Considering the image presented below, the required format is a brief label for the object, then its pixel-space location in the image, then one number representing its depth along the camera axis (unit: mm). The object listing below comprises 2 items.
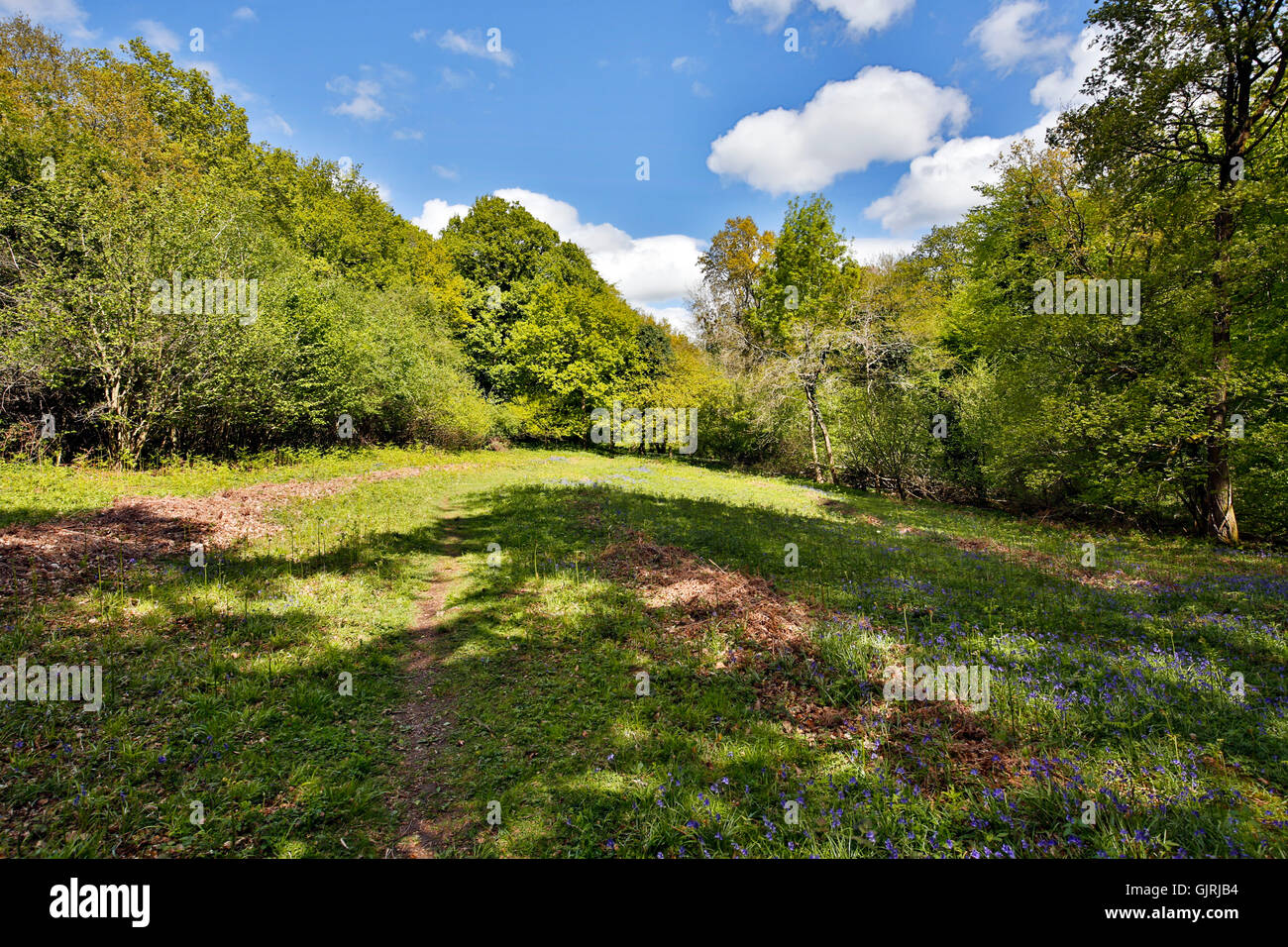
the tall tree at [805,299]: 28094
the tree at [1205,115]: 12688
